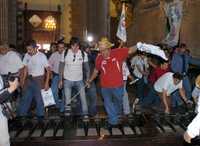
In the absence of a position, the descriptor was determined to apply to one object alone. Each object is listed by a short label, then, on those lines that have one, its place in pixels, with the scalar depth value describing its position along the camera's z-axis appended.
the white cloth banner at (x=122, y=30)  5.04
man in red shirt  4.27
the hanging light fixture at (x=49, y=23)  12.91
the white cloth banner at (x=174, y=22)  7.05
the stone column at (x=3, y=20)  8.38
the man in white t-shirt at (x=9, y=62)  4.88
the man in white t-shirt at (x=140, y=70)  6.29
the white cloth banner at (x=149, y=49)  3.97
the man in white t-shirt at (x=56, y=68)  5.51
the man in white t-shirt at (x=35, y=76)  4.79
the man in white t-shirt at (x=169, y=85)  4.95
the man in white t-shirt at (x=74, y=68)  4.78
